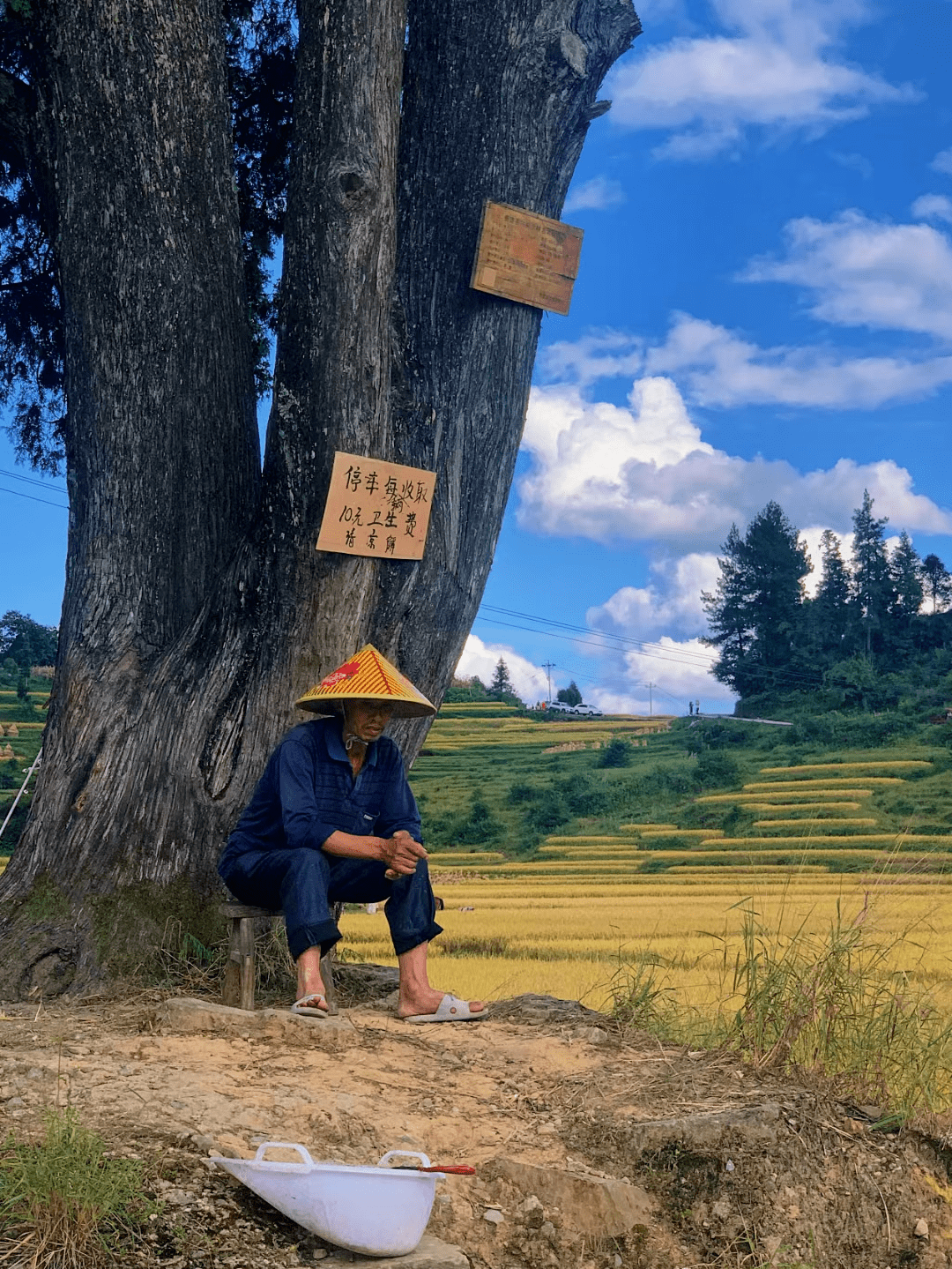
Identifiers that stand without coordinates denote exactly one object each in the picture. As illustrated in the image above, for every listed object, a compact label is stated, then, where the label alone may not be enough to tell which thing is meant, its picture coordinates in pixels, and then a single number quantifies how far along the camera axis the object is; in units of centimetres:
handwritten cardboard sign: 591
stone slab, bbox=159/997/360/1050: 459
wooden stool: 532
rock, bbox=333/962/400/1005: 623
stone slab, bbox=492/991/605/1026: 551
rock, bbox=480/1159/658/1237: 366
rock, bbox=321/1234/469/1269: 299
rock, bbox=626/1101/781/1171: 396
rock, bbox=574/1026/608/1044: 507
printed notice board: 633
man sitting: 498
